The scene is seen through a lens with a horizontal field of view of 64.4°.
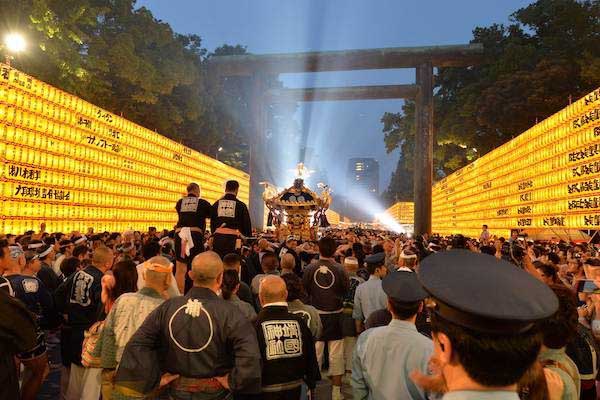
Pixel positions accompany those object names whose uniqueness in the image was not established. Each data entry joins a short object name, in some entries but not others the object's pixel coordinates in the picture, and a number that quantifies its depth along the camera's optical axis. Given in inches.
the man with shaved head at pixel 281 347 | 141.6
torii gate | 1038.4
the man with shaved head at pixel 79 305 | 192.9
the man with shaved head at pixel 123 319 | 141.5
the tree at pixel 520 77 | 903.7
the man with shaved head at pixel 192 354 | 121.0
